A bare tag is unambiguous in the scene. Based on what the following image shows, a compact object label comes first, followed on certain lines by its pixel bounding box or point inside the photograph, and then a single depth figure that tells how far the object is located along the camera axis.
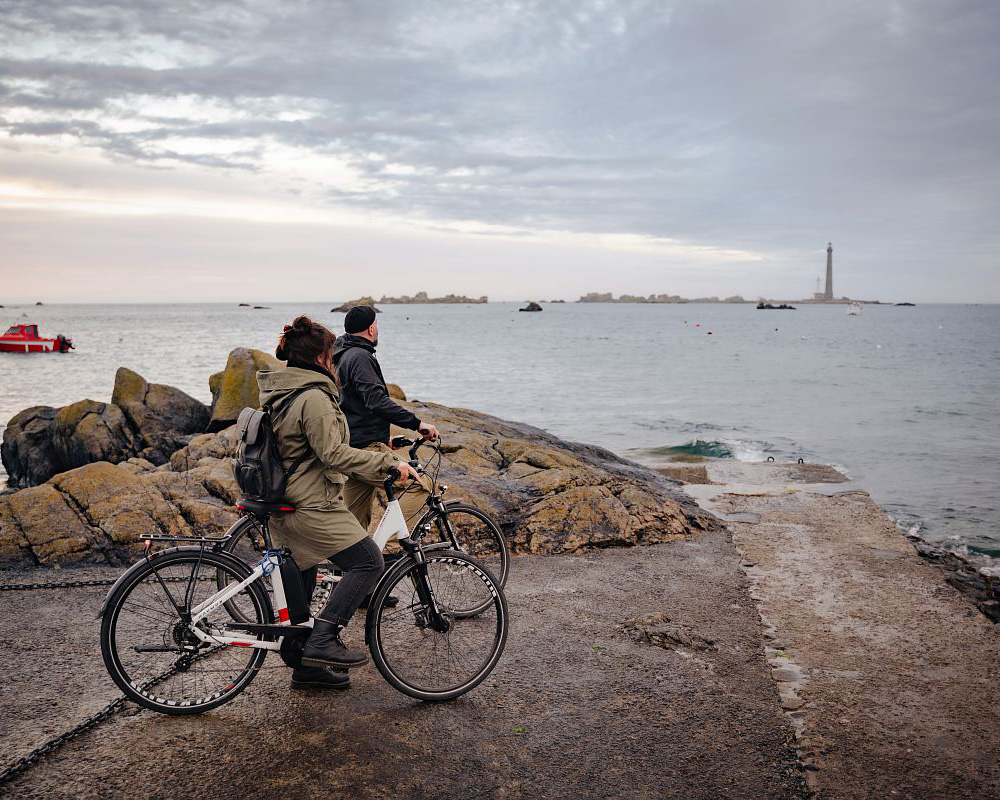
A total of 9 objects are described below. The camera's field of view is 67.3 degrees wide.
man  5.50
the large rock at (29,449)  17.34
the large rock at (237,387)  15.81
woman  4.23
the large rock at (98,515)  7.38
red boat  64.81
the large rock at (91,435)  16.12
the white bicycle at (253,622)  4.26
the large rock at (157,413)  16.34
